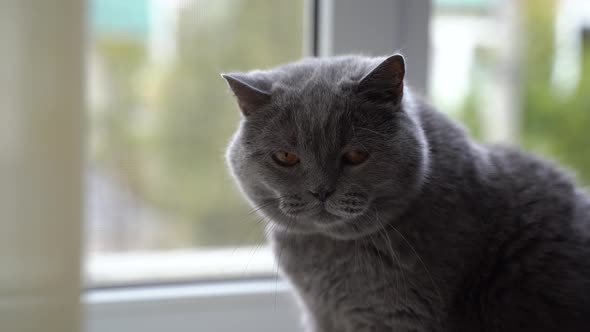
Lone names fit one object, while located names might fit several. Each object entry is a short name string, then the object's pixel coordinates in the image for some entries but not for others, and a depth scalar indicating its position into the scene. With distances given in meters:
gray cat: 0.96
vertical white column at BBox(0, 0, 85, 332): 0.90
